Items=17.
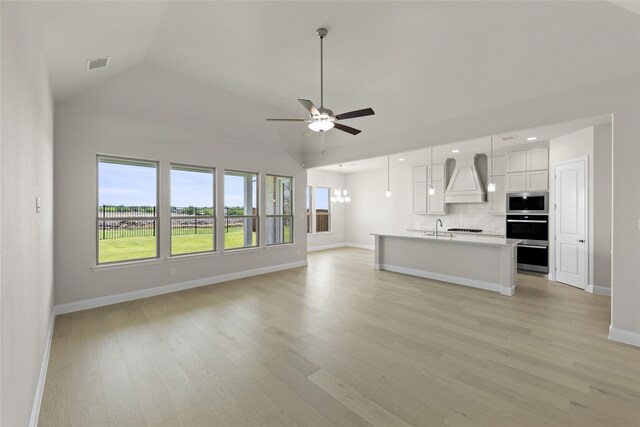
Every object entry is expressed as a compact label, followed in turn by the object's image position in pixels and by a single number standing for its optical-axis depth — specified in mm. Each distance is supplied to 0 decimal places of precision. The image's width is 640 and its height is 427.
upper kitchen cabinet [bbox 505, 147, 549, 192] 5672
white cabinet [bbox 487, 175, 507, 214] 6543
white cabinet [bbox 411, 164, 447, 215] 7476
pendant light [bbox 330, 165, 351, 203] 8219
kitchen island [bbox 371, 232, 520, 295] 4594
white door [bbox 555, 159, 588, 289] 4742
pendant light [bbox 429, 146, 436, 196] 7484
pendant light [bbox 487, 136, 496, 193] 6574
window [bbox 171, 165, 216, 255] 5000
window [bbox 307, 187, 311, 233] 9505
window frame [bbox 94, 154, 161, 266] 4094
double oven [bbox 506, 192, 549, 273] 5645
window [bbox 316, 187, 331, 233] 9867
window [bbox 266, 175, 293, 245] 6461
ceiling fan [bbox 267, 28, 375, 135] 2832
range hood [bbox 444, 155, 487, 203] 6766
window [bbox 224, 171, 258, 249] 5688
